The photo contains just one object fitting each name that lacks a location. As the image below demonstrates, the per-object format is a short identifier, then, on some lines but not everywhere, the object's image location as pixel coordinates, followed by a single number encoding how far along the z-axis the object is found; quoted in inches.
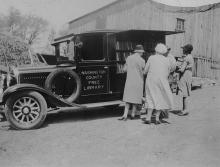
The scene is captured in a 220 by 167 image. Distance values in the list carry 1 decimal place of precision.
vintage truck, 248.2
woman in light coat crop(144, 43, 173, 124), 249.8
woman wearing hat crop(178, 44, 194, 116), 281.4
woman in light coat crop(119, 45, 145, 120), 265.1
